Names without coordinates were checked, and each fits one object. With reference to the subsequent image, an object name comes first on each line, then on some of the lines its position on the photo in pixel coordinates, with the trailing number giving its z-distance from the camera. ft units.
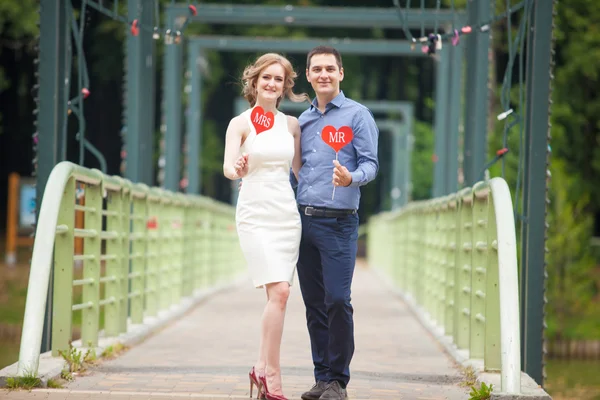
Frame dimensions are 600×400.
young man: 36.20
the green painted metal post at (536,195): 47.38
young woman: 35.56
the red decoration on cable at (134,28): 59.51
